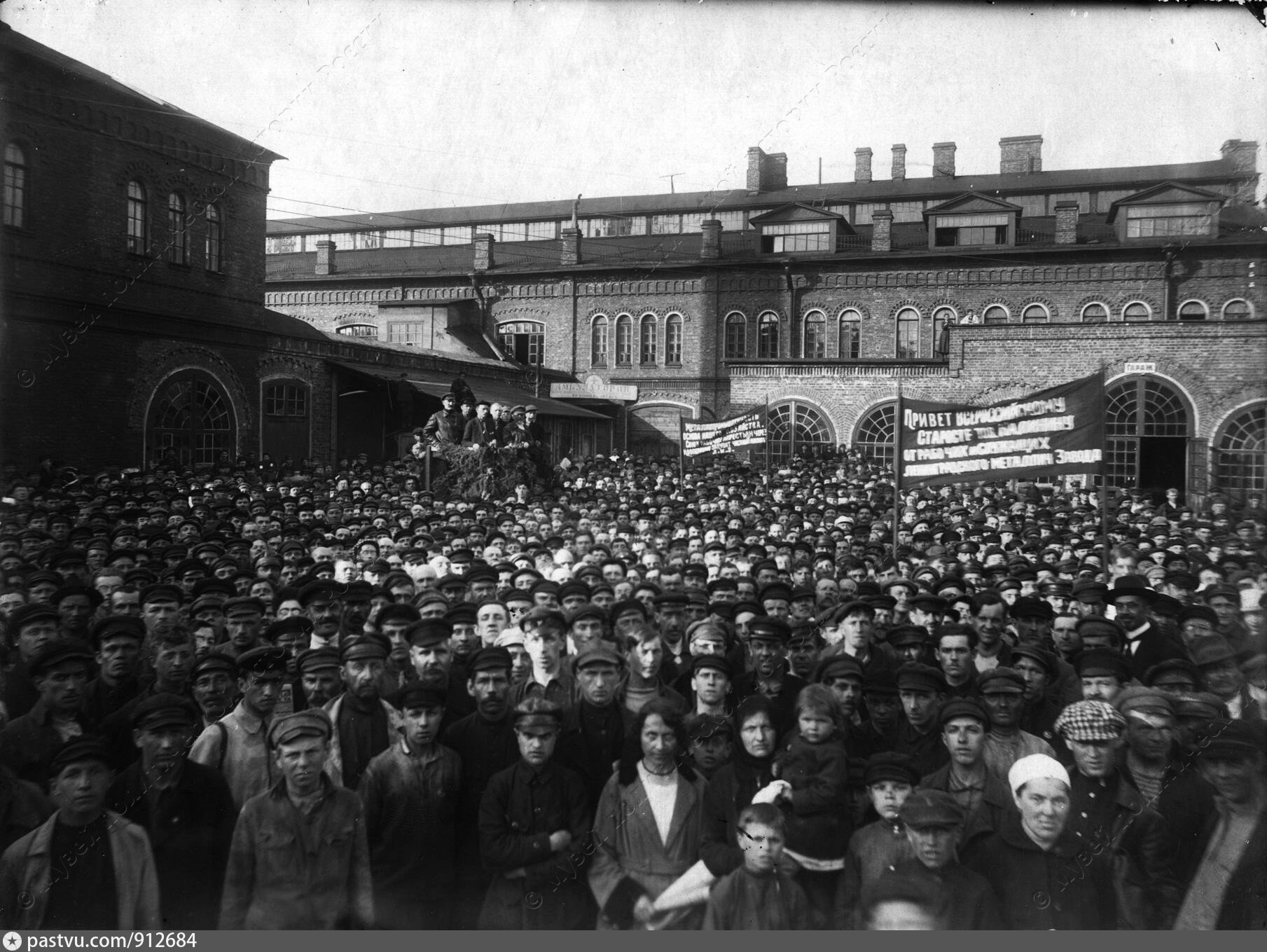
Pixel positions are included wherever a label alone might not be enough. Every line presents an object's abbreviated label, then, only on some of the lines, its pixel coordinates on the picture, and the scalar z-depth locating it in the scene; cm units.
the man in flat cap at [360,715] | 428
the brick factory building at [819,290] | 2295
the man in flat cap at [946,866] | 321
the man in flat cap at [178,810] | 352
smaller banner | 1527
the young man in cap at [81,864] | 334
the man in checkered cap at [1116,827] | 343
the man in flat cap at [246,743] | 396
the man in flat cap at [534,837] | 360
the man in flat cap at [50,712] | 397
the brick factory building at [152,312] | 1271
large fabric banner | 824
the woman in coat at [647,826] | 360
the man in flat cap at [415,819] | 368
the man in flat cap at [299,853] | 338
